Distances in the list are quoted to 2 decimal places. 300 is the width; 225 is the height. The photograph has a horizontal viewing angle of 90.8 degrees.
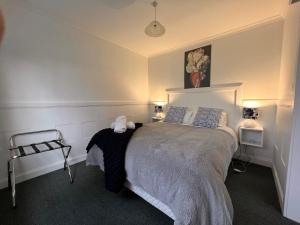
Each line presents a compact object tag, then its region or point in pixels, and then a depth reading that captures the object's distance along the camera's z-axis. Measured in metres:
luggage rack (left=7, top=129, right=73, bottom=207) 1.68
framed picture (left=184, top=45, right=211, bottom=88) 2.96
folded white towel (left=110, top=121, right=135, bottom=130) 2.22
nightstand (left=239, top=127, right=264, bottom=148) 2.34
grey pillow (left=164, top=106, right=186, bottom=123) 3.00
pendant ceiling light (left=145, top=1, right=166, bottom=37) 1.96
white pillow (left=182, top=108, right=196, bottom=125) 2.90
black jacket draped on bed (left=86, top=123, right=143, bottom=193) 1.59
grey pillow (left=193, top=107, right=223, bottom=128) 2.53
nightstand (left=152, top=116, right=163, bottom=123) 3.57
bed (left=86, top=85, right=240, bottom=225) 1.03
